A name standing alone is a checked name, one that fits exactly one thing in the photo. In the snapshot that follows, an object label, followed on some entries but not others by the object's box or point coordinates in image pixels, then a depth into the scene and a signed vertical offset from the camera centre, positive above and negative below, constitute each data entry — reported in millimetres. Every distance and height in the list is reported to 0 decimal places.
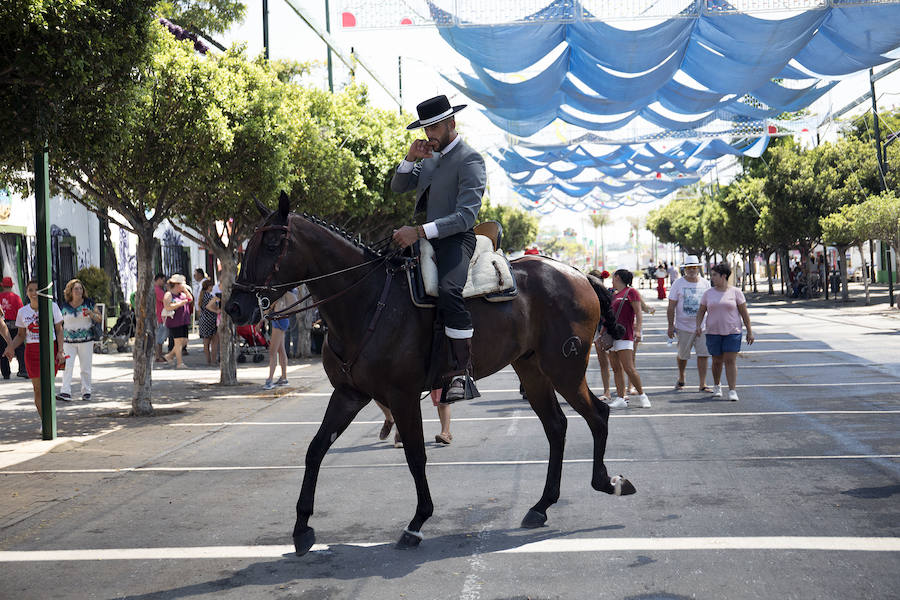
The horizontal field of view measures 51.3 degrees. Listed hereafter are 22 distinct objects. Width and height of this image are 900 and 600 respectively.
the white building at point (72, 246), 24141 +2623
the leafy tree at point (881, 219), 30688 +2485
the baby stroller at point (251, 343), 22578 -550
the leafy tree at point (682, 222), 77688 +7865
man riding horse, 6012 +733
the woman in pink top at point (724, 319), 12703 -240
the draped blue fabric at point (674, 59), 18828 +5483
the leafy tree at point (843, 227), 33200 +2508
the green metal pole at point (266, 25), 19281 +6102
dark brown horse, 5930 -79
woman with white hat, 21328 +322
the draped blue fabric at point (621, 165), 37844 +6593
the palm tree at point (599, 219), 162875 +15366
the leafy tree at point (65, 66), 6848 +2060
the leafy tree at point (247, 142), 13664 +2681
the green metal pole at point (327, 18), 27188 +8704
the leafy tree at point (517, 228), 86000 +7716
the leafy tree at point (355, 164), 18922 +3570
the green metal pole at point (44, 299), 10727 +367
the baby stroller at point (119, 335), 25625 -215
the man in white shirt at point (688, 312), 13922 -140
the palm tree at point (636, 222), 176000 +15812
